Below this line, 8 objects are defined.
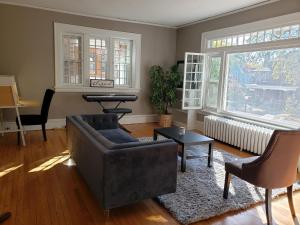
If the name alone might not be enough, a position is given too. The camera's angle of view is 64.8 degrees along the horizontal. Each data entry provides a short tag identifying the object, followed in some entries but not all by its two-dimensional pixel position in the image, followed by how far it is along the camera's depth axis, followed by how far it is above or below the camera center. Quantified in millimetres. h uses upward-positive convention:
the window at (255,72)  3734 +268
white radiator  3895 -856
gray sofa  2016 -781
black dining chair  4191 -651
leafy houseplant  5926 -126
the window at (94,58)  5230 +564
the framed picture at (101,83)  5520 -29
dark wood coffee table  3195 -770
